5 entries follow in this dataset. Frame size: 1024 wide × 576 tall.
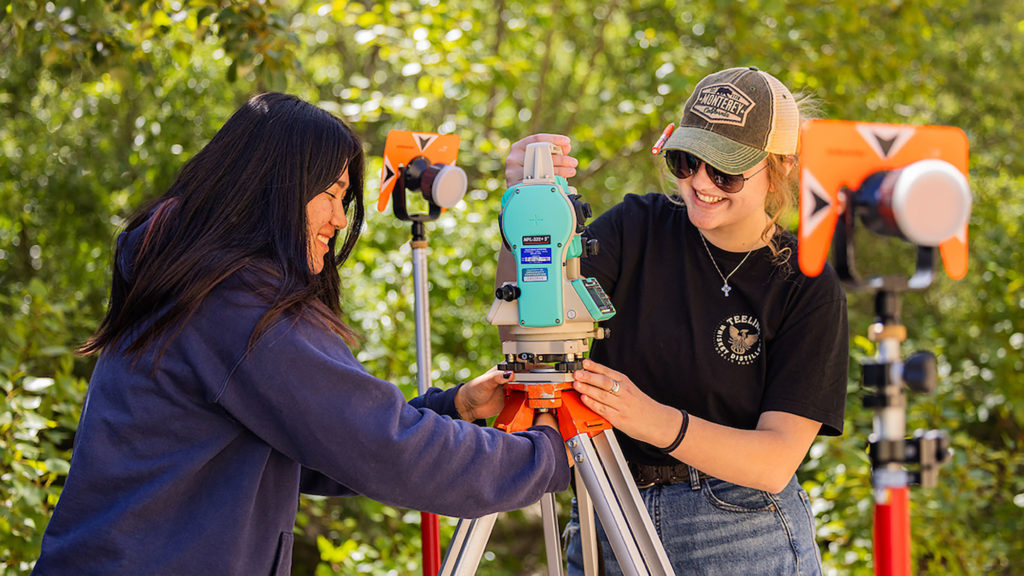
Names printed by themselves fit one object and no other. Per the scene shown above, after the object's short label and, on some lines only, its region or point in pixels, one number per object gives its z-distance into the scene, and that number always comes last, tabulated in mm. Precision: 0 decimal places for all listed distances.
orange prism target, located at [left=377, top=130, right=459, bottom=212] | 2449
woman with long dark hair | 1613
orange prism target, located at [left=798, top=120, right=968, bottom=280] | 1294
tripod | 1907
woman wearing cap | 1969
